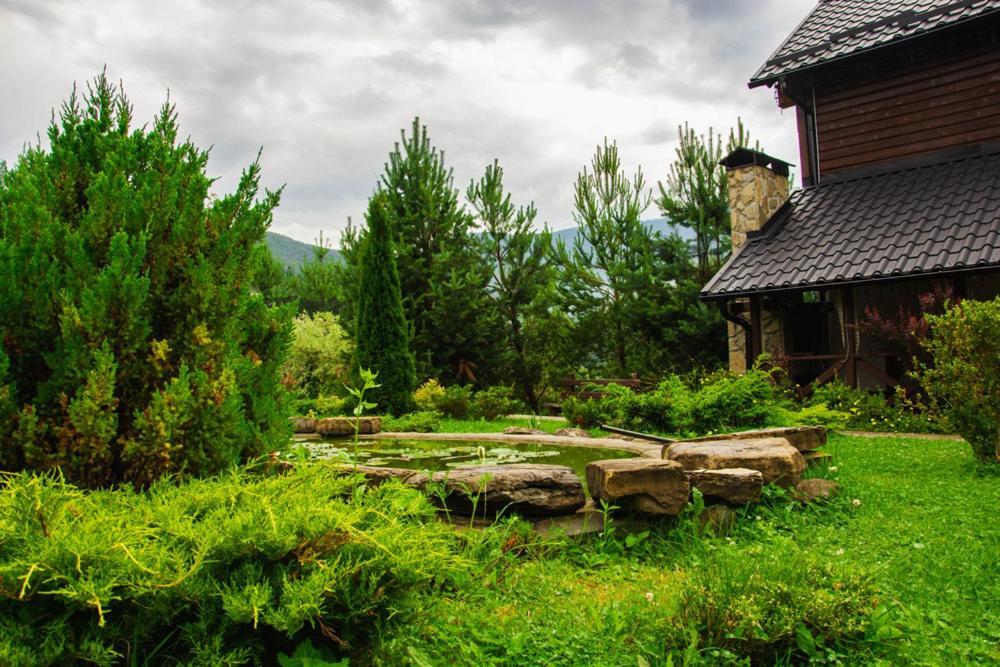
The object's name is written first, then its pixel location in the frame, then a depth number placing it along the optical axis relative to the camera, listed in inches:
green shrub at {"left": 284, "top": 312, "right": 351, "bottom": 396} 627.2
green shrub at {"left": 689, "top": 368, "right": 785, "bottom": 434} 296.7
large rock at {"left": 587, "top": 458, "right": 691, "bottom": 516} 147.3
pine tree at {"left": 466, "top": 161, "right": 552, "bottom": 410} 598.9
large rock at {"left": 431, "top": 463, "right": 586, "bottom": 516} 147.3
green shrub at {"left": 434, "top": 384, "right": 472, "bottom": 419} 421.1
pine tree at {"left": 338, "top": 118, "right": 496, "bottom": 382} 558.3
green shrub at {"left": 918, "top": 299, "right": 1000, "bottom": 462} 197.8
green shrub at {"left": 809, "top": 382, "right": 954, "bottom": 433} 324.5
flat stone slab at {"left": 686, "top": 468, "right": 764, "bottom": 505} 158.7
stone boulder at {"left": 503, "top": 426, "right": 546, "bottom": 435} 281.3
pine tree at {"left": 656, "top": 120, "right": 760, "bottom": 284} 562.6
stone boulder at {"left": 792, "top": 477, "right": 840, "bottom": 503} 173.5
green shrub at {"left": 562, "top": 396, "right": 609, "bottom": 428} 334.6
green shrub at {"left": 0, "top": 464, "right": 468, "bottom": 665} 67.2
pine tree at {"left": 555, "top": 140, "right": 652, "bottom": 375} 593.0
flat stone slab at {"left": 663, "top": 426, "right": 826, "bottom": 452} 218.8
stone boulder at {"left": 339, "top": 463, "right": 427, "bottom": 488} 151.9
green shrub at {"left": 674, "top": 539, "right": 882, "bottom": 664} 94.6
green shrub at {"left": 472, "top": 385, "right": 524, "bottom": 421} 419.2
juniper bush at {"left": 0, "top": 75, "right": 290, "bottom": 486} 94.9
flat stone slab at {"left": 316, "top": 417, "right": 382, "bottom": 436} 307.1
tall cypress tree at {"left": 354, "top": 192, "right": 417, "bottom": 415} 438.9
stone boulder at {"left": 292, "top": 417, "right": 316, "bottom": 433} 329.9
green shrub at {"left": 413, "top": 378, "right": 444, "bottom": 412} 443.2
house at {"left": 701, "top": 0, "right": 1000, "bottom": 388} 375.2
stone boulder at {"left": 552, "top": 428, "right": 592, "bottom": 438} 287.7
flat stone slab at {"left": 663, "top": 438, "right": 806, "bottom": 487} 176.1
